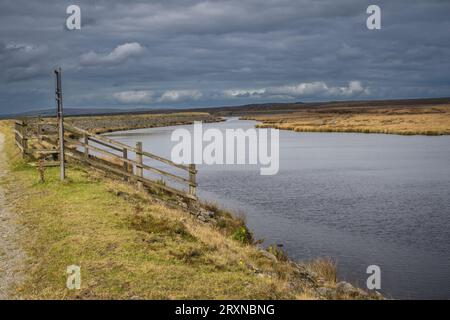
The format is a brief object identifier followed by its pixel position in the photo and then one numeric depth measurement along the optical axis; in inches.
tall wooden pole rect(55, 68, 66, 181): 730.8
